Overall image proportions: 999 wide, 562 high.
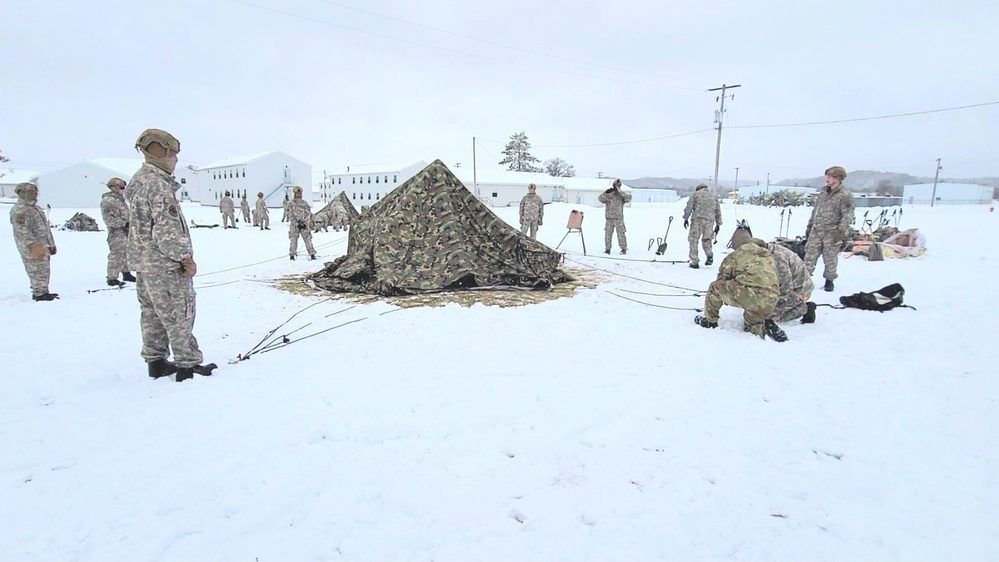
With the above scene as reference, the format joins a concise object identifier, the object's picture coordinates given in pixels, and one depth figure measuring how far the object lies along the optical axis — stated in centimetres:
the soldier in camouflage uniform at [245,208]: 2607
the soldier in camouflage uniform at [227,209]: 2203
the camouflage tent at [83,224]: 1906
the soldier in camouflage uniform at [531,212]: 1327
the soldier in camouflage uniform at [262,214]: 2132
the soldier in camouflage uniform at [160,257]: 365
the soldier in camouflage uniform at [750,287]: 490
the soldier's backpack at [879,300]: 595
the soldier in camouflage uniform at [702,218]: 948
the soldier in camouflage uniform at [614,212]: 1118
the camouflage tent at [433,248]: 744
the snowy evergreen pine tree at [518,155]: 6781
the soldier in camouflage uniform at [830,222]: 712
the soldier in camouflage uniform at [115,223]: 763
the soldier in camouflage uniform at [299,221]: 1045
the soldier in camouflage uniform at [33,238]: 650
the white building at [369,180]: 4841
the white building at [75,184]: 4009
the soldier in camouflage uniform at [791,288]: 535
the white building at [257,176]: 4353
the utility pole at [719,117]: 2414
